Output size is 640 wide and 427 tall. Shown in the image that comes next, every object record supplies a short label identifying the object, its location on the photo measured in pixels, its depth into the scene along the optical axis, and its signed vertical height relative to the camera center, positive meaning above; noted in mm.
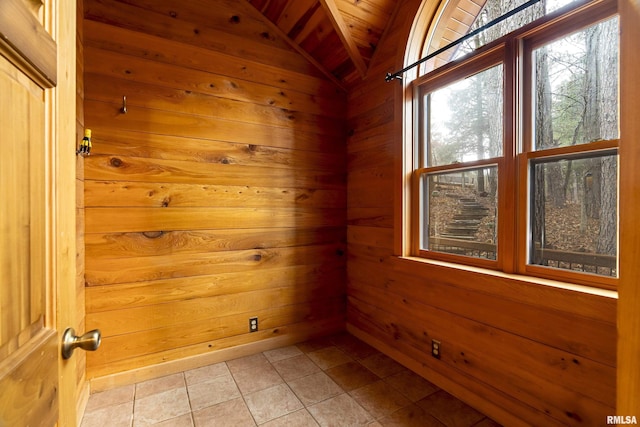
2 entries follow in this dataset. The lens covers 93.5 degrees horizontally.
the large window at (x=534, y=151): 1399 +335
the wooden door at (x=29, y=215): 463 -1
